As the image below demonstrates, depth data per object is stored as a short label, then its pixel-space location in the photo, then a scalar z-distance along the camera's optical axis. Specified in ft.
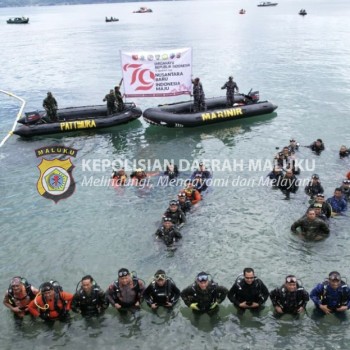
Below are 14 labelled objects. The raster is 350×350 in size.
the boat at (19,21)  424.46
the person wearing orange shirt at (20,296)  33.36
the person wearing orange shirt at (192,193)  52.70
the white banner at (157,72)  75.46
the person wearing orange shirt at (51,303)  32.48
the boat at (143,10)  561.02
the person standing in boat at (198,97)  78.89
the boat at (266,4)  536.99
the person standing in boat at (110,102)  82.12
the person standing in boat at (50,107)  78.74
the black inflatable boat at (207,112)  80.43
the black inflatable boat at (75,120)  78.69
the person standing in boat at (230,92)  81.61
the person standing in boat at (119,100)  82.74
